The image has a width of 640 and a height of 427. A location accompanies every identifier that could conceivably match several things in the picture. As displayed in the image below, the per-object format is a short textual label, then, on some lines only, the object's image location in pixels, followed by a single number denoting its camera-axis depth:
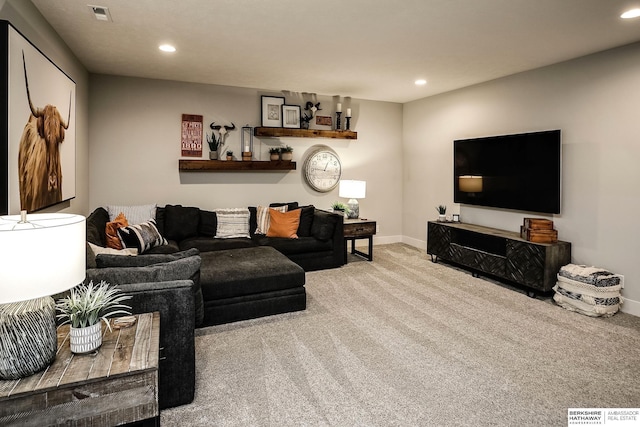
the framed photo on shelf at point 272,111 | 5.84
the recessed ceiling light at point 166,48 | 3.79
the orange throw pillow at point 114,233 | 4.06
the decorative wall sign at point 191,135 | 5.46
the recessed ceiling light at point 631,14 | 2.91
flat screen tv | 4.35
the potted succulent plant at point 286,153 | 5.95
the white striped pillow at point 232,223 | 5.19
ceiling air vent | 2.95
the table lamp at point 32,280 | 1.30
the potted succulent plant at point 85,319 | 1.64
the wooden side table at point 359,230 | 5.54
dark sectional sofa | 2.20
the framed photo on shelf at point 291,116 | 5.96
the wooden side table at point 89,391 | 1.40
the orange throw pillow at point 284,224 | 5.17
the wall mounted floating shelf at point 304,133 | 5.75
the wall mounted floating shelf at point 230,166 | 5.38
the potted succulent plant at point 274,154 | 5.88
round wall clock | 6.27
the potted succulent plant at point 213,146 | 5.49
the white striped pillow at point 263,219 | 5.32
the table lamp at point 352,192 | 5.91
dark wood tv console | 4.08
